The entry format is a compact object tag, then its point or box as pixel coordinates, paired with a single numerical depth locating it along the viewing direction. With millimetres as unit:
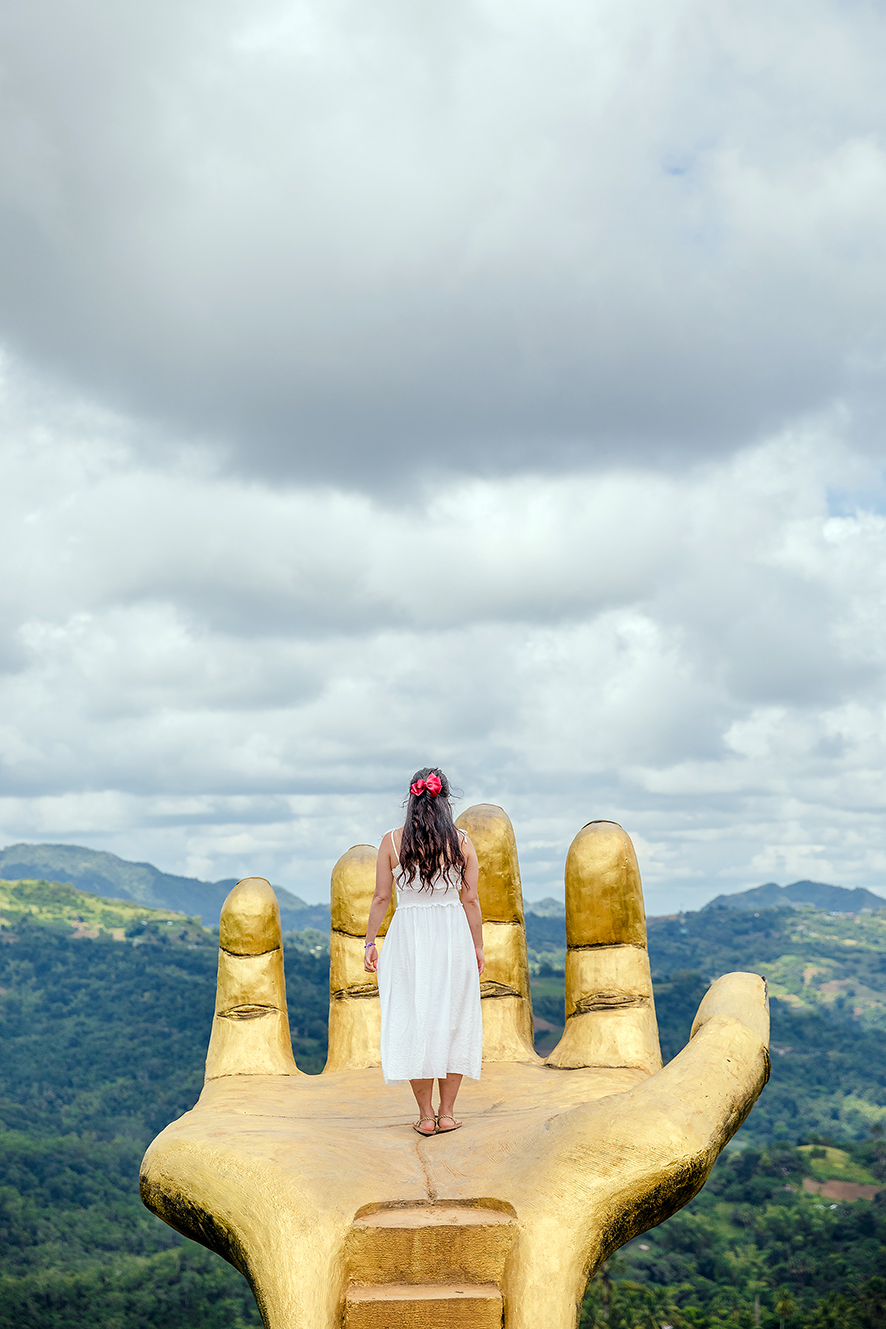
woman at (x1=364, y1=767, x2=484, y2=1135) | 6367
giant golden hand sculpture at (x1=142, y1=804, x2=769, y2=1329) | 5297
